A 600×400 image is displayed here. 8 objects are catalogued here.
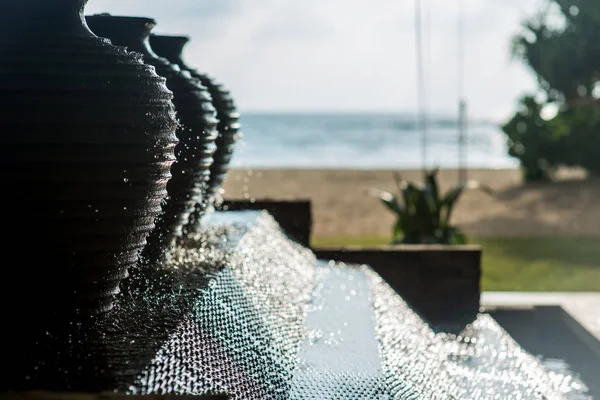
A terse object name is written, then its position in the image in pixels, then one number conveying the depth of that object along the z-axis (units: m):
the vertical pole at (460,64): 9.17
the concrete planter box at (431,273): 4.34
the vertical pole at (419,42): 7.43
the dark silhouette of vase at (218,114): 3.46
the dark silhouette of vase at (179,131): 2.79
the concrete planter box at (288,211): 4.82
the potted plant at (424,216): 6.13
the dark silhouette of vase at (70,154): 1.96
